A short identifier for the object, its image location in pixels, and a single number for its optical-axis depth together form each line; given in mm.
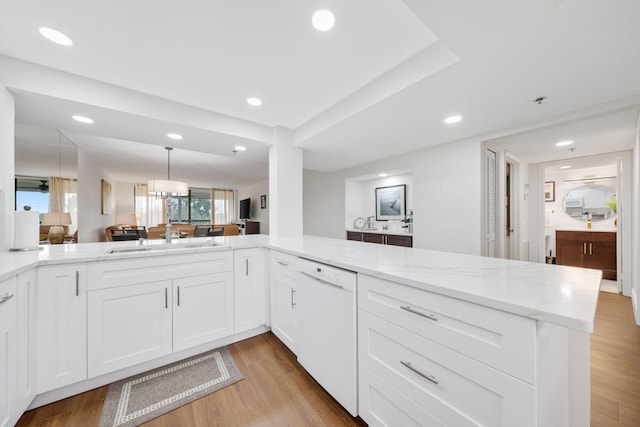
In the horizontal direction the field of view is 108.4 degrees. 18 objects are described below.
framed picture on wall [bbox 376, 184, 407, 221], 4613
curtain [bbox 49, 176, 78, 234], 2305
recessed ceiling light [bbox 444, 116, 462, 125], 2158
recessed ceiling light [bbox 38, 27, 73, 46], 1342
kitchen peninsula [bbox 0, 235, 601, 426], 714
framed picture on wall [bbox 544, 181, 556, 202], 4980
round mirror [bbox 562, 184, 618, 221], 4352
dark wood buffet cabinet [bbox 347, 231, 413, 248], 3848
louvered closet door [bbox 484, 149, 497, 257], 2807
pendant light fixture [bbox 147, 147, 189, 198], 2645
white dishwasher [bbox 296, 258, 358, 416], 1238
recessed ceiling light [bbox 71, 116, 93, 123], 2012
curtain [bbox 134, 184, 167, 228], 8062
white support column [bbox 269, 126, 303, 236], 2785
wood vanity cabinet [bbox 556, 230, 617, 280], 3900
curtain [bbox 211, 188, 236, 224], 9367
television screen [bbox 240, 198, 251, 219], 8445
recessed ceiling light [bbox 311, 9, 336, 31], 1232
